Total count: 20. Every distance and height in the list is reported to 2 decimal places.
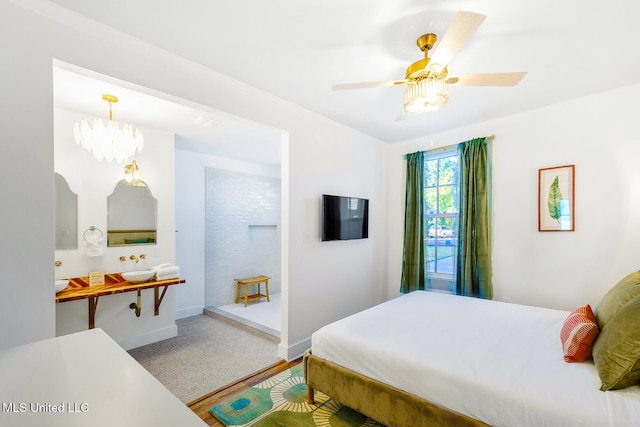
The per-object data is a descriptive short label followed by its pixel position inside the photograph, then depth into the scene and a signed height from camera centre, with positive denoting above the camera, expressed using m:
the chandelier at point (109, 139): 2.36 +0.61
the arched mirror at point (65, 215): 2.79 -0.05
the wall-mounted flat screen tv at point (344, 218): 3.20 -0.08
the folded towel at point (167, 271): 3.12 -0.66
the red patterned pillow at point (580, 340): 1.58 -0.73
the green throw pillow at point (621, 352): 1.29 -0.66
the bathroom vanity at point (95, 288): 2.48 -0.74
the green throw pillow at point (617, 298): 1.63 -0.52
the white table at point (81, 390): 0.60 -0.44
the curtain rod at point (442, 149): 3.57 +0.79
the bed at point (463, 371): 1.30 -0.87
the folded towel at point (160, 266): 3.21 -0.63
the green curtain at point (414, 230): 3.70 -0.25
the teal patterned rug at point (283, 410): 1.96 -1.45
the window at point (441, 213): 3.53 -0.02
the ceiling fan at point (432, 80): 1.65 +0.81
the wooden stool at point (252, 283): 4.67 -1.26
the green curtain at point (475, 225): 3.19 -0.15
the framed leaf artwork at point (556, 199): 2.75 +0.13
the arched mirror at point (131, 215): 3.17 -0.05
